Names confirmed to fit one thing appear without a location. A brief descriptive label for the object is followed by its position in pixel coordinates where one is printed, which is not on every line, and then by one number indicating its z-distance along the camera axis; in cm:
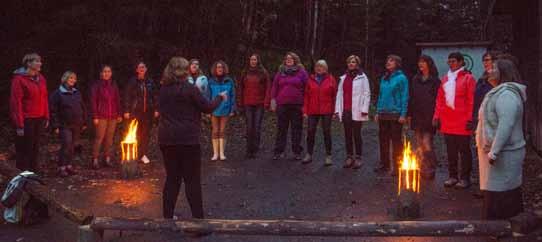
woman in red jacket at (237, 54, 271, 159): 1136
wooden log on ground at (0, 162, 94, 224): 529
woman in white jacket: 1012
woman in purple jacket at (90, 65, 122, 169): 1077
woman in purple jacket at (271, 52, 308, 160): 1093
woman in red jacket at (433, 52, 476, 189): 858
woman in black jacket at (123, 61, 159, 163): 1093
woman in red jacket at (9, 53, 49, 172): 839
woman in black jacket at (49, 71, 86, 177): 1020
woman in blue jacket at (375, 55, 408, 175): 952
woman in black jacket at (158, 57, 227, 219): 639
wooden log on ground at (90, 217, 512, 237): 475
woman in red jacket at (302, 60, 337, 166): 1062
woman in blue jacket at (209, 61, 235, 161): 1117
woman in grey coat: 560
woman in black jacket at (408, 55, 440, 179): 915
